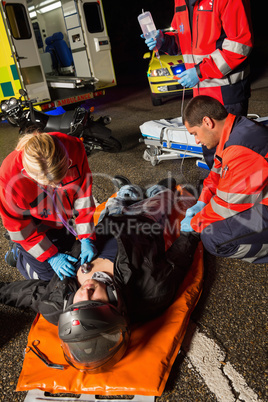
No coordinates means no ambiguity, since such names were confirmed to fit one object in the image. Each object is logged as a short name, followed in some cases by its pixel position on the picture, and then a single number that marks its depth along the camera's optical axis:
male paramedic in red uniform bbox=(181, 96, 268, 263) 2.02
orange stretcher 1.80
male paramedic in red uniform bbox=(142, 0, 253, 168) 2.51
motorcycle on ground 4.50
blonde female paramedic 1.84
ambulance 6.11
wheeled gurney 3.95
